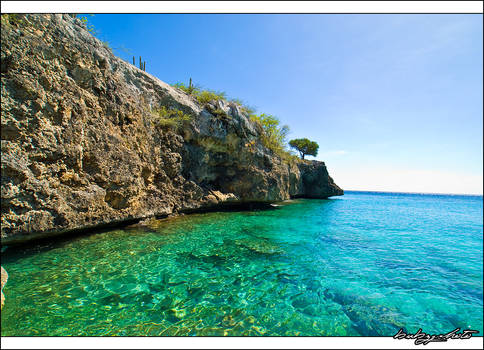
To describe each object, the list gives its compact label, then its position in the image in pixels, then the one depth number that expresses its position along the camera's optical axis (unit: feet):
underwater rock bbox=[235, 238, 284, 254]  20.10
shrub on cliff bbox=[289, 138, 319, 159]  131.54
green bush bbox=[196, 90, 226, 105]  40.57
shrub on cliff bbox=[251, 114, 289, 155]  51.84
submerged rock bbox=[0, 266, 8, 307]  8.49
